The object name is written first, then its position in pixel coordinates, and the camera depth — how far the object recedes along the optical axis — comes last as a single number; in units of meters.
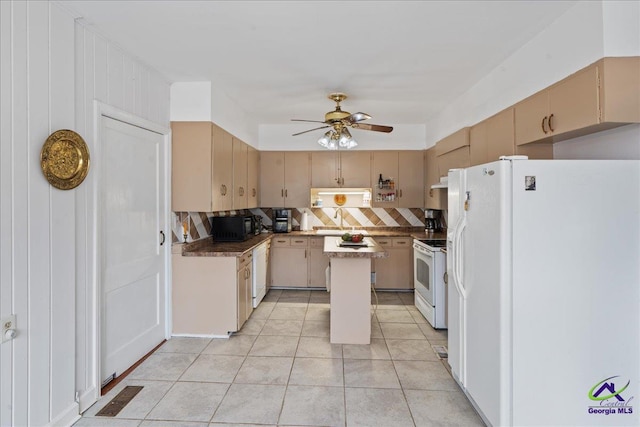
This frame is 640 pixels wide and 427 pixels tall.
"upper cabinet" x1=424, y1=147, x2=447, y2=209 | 4.45
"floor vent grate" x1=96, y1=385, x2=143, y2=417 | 2.18
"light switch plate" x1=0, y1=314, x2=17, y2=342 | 1.63
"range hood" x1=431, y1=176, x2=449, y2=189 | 3.89
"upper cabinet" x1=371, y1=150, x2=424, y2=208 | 5.16
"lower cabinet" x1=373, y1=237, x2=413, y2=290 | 4.97
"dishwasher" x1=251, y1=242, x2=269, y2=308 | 4.04
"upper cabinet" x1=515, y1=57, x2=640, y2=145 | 1.80
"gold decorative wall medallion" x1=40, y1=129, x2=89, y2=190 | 1.86
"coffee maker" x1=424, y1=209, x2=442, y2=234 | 5.17
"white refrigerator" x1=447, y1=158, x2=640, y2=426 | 1.72
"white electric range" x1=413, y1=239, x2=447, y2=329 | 3.60
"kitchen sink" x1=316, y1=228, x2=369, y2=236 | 5.23
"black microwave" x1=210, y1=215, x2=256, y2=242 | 4.03
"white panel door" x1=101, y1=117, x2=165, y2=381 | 2.49
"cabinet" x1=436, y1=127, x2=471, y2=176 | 3.57
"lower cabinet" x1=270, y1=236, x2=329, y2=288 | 5.06
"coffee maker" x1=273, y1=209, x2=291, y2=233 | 5.26
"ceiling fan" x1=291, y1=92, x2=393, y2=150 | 3.28
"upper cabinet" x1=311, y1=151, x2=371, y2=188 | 5.21
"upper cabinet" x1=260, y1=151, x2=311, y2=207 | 5.27
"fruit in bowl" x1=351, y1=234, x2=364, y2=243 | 3.53
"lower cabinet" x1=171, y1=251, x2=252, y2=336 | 3.32
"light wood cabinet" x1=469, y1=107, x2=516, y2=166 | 2.70
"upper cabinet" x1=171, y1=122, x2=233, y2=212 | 3.31
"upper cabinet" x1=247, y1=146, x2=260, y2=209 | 4.69
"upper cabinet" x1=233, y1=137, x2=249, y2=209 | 4.05
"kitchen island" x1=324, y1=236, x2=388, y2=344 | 3.21
